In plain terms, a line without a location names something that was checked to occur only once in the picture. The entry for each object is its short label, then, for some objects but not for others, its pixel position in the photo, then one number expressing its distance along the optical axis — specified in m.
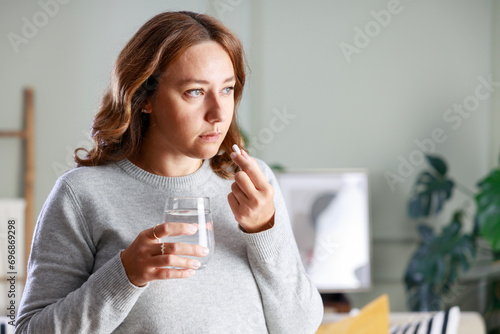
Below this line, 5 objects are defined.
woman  1.06
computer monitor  3.59
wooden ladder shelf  3.82
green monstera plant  3.08
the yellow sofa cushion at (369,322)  1.73
